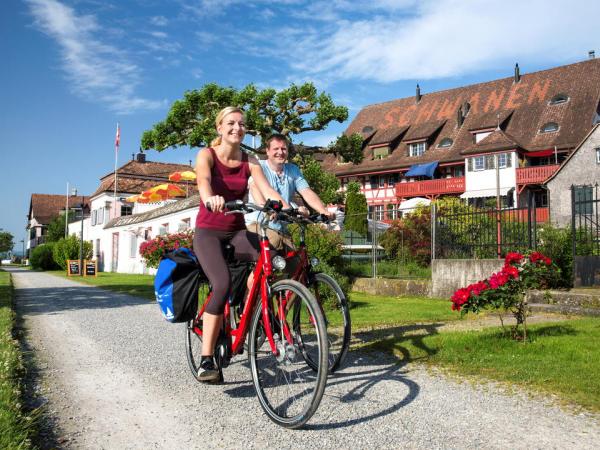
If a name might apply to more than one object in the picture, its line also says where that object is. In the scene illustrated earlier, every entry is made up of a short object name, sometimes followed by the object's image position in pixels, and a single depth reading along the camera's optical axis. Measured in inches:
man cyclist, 181.9
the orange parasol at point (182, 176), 1170.4
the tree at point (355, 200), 1595.7
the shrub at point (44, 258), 1583.4
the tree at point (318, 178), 1060.5
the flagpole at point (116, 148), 1624.1
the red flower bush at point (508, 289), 224.4
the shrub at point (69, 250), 1360.7
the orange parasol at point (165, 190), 1123.2
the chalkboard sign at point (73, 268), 1087.0
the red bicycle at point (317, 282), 145.9
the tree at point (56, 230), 2347.4
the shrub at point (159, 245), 589.0
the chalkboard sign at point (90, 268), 1066.7
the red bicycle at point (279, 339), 124.8
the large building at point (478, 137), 1434.5
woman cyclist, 147.6
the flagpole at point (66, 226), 2124.1
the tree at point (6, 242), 3935.5
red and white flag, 1678.2
